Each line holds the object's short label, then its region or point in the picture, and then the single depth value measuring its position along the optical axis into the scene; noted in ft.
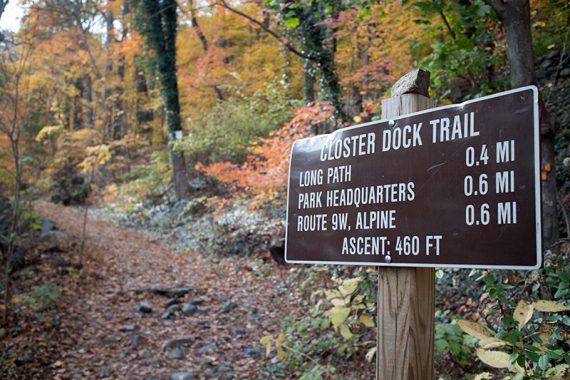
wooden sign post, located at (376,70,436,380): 5.43
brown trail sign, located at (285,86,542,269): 4.50
